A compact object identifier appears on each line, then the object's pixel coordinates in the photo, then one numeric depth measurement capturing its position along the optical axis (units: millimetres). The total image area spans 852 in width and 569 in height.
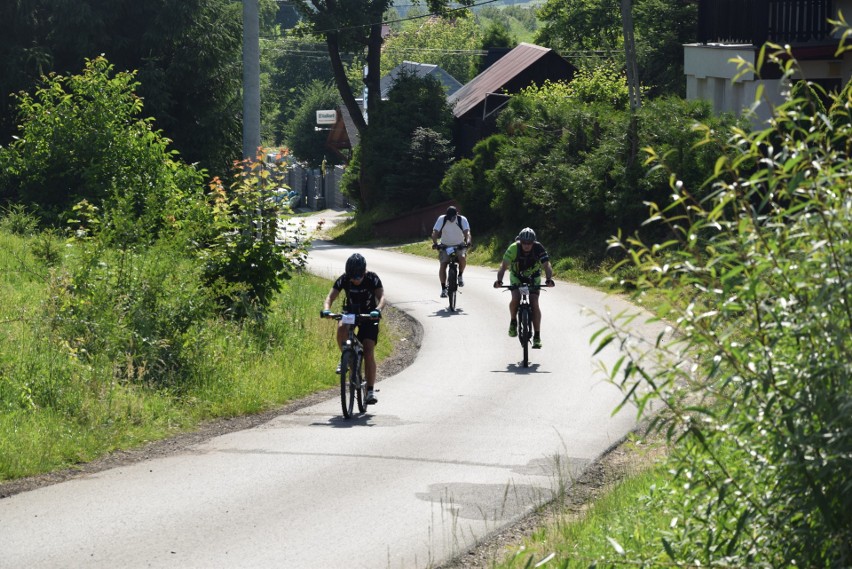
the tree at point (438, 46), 118000
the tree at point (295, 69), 124312
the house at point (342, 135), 78750
